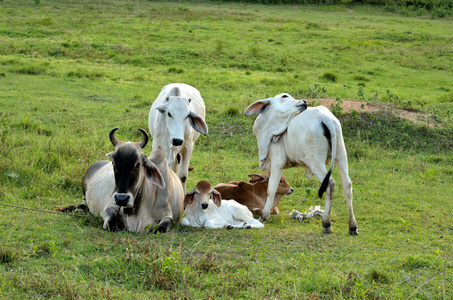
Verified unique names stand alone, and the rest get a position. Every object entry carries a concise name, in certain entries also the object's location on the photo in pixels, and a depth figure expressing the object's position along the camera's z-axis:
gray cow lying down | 10.27
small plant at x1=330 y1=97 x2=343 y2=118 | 20.44
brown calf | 13.62
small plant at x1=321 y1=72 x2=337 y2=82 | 31.22
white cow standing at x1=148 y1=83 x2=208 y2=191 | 12.68
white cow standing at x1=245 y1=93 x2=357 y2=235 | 11.45
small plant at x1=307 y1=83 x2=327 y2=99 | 23.27
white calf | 11.75
